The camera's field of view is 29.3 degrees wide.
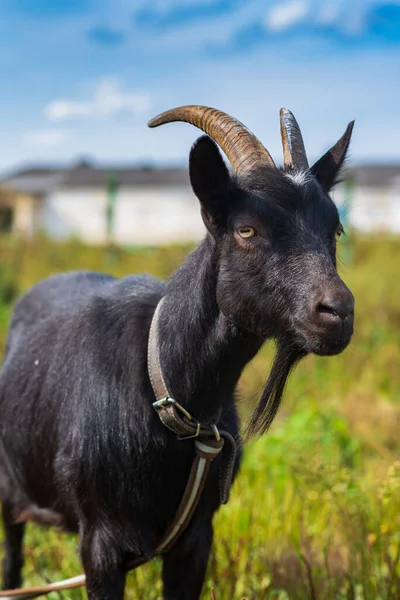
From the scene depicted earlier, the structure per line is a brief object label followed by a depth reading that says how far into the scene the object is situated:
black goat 2.62
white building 12.77
